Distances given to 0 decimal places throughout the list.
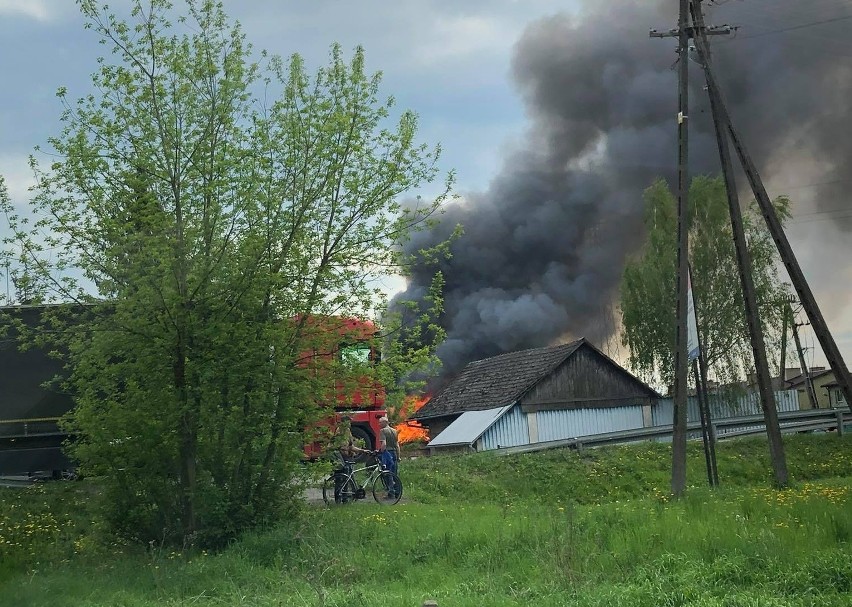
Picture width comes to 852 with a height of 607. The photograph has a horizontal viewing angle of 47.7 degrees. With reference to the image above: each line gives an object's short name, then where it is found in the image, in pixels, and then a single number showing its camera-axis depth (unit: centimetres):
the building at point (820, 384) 6769
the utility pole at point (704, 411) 2025
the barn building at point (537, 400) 3588
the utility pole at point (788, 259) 1744
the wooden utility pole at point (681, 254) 1858
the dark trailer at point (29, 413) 1978
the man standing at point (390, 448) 1905
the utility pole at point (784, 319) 4128
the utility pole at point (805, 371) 4591
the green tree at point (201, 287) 1405
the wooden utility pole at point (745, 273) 1900
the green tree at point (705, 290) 4128
